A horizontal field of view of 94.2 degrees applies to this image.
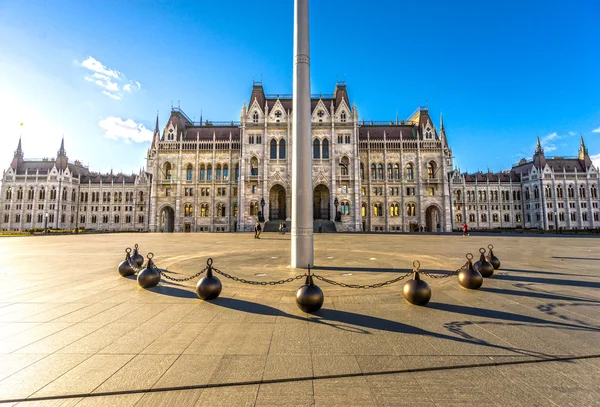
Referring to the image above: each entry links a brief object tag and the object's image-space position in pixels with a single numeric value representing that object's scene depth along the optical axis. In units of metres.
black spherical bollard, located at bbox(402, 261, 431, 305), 5.87
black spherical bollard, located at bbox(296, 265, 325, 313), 5.42
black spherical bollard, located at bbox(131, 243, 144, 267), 9.70
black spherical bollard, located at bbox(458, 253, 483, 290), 7.23
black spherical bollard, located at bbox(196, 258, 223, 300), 6.34
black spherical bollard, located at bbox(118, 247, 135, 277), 9.04
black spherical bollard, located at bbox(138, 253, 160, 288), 7.44
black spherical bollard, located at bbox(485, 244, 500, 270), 9.73
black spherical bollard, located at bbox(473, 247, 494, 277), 8.62
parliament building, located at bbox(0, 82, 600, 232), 48.75
